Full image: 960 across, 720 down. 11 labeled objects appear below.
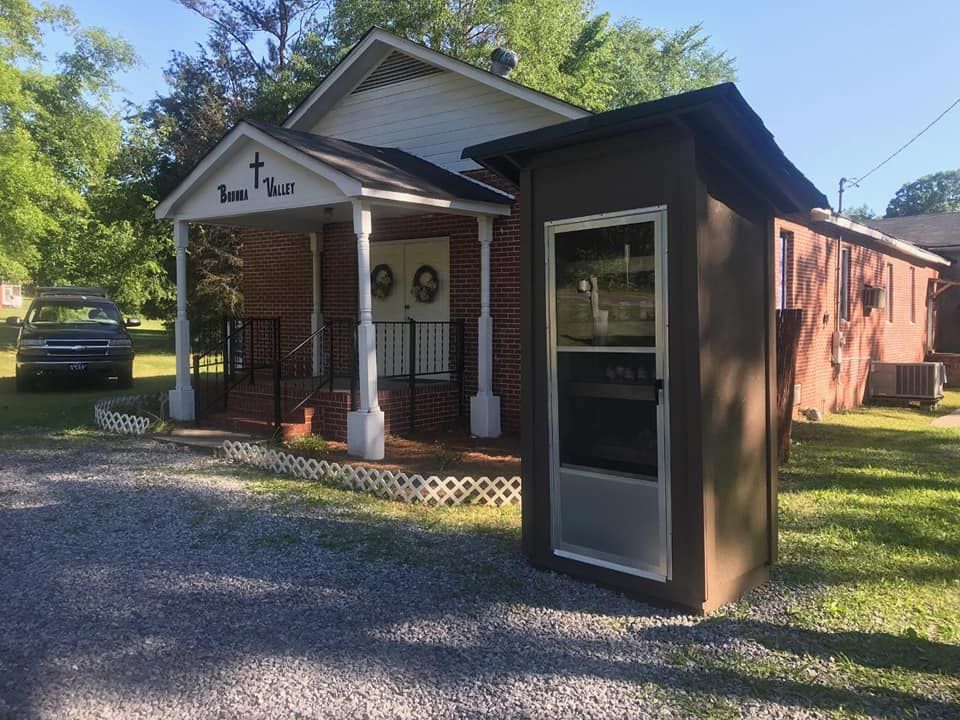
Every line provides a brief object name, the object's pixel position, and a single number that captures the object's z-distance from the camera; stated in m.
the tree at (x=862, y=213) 96.69
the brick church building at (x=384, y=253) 8.46
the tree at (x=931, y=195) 79.47
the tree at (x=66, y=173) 21.36
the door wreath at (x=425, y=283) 10.73
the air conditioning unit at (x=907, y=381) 13.71
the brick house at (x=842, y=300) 11.79
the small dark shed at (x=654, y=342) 3.96
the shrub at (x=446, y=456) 7.60
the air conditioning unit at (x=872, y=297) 14.84
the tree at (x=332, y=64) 21.30
